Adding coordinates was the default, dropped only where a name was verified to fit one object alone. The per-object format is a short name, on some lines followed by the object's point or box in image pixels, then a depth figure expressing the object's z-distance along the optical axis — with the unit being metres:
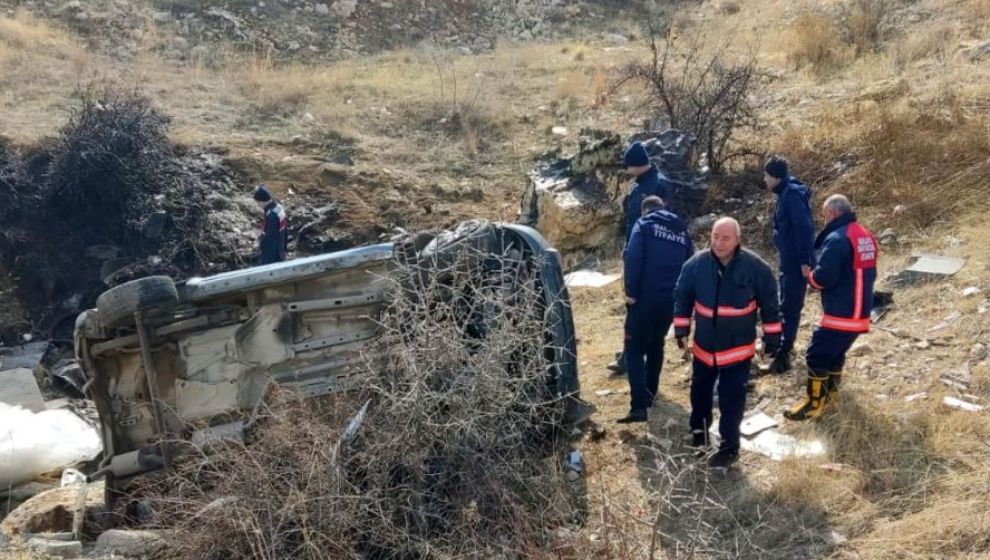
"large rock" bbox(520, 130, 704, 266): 9.43
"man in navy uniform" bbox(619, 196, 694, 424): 5.18
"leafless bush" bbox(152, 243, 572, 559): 3.68
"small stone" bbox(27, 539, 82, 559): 4.05
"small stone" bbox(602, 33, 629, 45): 18.90
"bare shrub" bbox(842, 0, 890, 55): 12.55
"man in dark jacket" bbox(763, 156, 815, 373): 5.52
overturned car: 4.62
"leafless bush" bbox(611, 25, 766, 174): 9.86
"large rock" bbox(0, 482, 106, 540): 4.66
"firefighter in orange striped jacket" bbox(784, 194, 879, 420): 4.88
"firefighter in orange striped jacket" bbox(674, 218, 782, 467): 4.47
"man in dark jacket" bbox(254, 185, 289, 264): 9.40
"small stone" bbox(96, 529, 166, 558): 3.99
